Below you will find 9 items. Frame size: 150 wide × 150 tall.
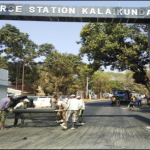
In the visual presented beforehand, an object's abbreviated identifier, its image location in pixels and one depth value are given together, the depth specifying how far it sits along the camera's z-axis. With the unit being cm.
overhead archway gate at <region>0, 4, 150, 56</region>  1052
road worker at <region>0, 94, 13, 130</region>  995
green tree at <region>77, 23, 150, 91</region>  2788
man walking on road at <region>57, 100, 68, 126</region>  1132
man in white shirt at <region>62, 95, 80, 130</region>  999
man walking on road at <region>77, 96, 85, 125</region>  1162
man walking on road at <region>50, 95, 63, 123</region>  1159
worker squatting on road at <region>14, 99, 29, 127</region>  1081
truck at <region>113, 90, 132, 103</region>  3691
